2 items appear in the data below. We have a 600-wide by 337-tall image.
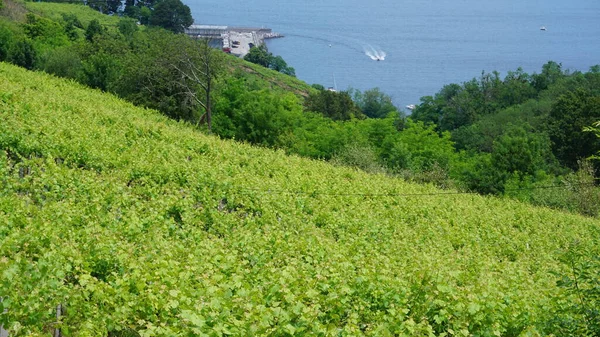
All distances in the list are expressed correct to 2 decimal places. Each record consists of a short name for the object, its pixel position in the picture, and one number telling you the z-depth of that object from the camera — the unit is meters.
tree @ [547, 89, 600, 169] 48.41
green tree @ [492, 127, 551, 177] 40.81
